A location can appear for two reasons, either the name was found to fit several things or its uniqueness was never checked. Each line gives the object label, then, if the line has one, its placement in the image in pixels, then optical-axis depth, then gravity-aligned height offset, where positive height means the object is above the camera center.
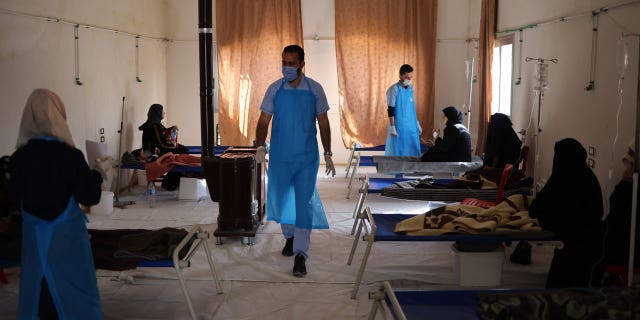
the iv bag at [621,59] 4.80 +0.27
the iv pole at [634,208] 3.37 -0.53
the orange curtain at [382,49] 9.34 +0.63
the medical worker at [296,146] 4.66 -0.33
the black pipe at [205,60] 5.05 +0.25
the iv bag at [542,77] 5.99 +0.18
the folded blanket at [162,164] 6.95 -0.69
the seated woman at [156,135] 7.54 -0.43
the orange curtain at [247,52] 9.36 +0.58
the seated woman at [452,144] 6.63 -0.44
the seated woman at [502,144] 6.48 -0.43
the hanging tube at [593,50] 5.44 +0.37
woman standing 2.91 -0.48
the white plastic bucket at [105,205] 6.53 -1.03
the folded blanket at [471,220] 4.08 -0.73
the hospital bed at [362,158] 7.51 -0.68
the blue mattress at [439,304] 3.01 -0.92
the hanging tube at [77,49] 6.49 +0.42
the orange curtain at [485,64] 7.70 +0.37
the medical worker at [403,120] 7.77 -0.26
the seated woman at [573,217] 3.91 -0.68
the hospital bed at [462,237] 3.99 -0.80
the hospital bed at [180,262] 3.60 -0.87
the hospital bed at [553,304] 2.82 -0.83
